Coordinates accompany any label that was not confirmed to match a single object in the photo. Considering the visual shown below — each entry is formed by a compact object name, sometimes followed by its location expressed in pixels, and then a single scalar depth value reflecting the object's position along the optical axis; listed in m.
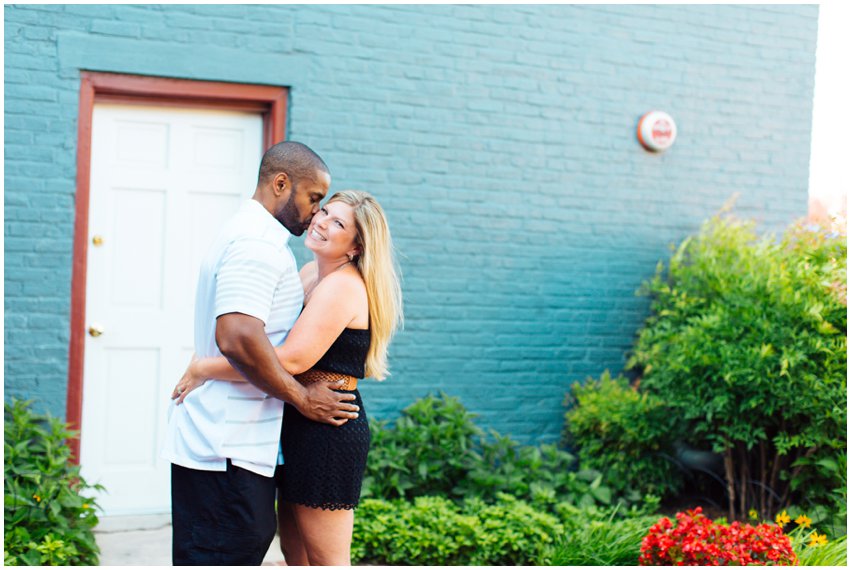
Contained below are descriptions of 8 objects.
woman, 2.63
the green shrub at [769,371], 4.68
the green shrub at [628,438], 5.34
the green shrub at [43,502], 3.91
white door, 5.00
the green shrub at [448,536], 4.39
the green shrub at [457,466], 4.98
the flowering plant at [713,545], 3.56
